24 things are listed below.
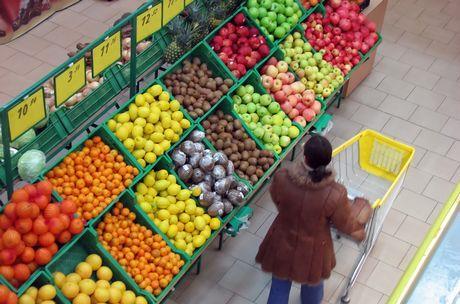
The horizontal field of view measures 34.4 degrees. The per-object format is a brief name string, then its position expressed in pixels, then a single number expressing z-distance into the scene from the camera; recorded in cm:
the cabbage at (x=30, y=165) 462
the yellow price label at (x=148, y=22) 507
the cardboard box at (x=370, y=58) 724
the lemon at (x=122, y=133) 509
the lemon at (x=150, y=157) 514
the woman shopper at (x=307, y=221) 435
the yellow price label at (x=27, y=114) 426
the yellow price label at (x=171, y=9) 526
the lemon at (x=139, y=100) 528
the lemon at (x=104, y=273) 469
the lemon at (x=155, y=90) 543
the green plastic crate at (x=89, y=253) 467
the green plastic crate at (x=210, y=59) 589
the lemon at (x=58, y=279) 450
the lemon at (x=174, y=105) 545
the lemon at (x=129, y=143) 510
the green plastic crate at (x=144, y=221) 496
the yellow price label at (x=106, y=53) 478
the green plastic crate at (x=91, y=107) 514
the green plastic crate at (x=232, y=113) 584
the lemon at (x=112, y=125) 514
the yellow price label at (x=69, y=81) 453
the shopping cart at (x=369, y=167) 562
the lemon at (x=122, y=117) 518
